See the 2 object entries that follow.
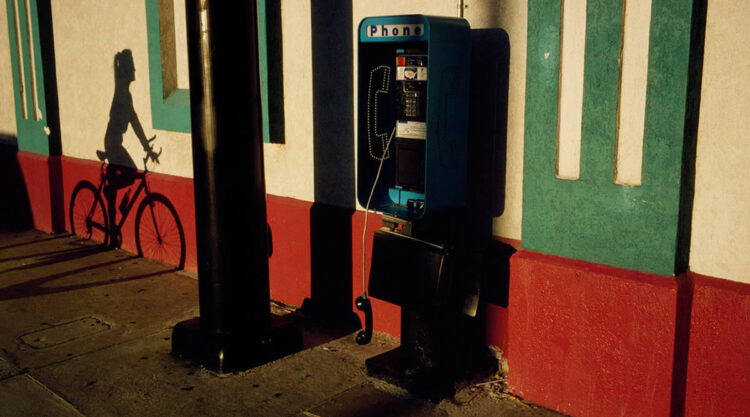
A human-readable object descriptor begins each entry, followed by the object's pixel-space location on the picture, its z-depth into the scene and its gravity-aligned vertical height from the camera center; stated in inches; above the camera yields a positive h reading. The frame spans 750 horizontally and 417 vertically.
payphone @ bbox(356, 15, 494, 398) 143.5 -19.3
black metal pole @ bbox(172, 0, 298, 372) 156.6 -21.5
